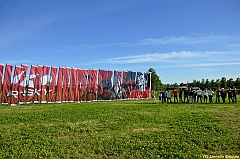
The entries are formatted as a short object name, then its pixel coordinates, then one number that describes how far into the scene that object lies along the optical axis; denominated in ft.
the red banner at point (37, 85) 78.33
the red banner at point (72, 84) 88.74
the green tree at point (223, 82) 242.37
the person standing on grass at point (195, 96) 85.61
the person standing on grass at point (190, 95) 86.10
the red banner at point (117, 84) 104.12
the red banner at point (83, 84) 92.25
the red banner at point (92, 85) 94.83
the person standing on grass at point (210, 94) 85.90
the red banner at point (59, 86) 84.53
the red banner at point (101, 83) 98.00
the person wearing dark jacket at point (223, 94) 82.57
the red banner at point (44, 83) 80.15
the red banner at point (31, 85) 76.67
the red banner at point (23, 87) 74.59
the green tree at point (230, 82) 238.93
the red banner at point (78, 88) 90.58
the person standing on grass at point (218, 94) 83.30
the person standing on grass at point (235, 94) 82.07
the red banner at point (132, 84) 111.55
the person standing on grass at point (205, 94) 85.35
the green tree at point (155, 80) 217.36
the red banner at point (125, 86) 108.17
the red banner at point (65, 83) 86.69
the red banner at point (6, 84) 70.85
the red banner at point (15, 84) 72.84
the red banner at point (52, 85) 82.23
